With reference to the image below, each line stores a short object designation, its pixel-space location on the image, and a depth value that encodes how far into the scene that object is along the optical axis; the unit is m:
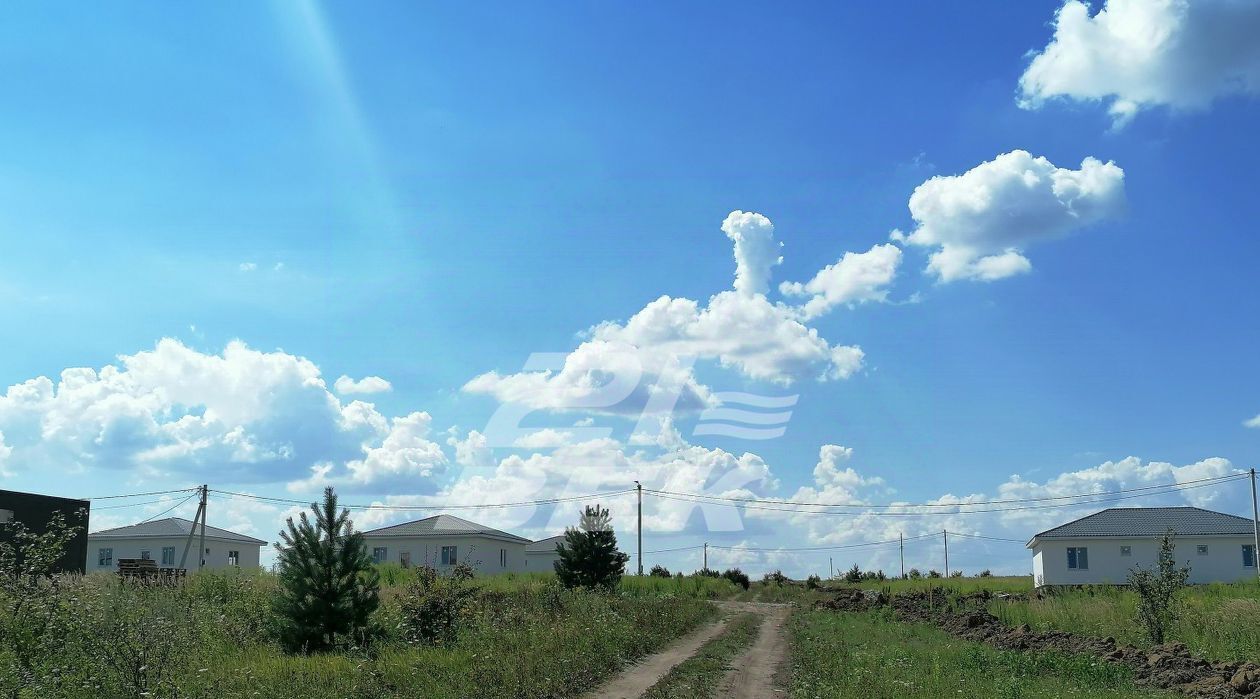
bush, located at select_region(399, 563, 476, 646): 19.14
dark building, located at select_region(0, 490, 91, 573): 38.88
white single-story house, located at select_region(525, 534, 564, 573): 75.44
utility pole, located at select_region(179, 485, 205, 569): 50.56
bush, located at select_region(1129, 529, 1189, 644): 21.88
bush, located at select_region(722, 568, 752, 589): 57.22
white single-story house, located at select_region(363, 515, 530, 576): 62.12
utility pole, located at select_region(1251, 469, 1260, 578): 51.16
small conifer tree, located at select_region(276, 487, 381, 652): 19.06
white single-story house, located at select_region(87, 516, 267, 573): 64.06
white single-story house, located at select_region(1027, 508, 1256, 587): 52.84
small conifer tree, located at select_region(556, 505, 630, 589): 37.47
